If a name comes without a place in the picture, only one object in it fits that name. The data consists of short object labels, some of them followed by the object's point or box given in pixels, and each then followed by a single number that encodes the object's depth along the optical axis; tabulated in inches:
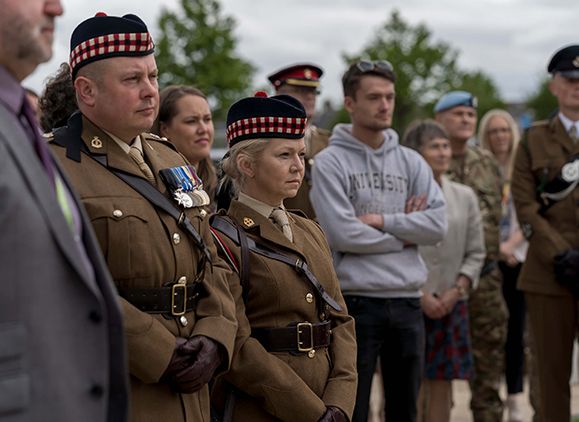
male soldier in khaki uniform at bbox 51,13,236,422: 257.8
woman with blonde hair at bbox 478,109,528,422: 631.2
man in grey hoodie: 438.6
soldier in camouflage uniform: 566.3
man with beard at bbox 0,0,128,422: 173.8
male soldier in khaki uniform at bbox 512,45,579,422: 489.4
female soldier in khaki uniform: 304.7
